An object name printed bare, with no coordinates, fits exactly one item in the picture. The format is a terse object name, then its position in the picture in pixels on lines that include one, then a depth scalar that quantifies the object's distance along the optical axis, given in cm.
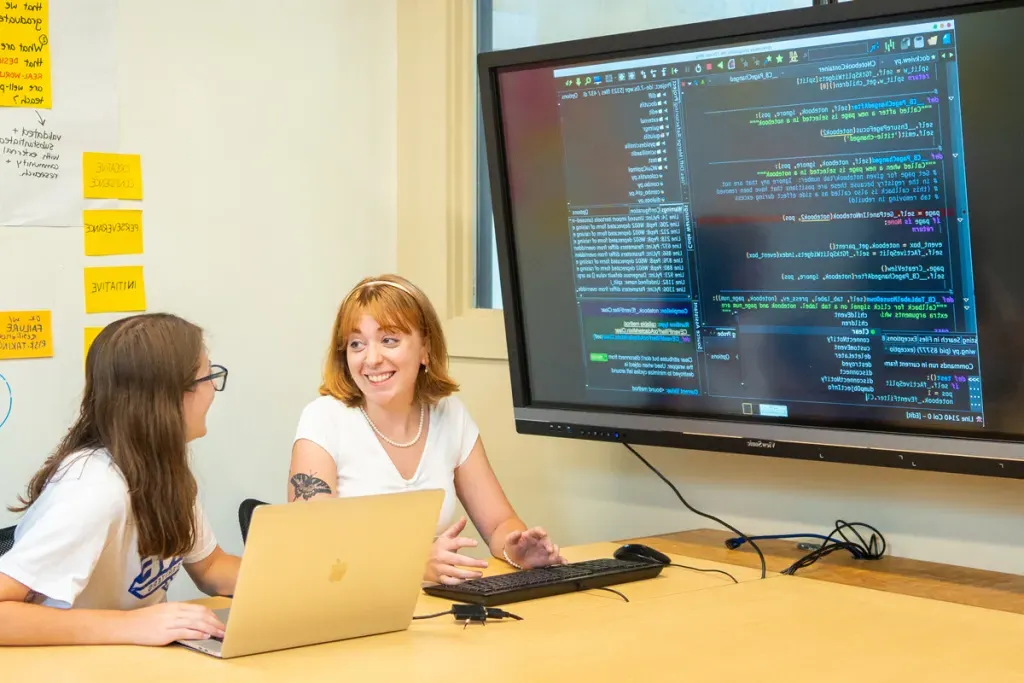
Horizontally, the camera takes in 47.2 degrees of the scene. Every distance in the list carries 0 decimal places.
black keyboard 185
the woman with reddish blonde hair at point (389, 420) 233
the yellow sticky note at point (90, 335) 260
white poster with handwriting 247
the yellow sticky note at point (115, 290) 260
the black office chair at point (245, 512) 249
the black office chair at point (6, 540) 195
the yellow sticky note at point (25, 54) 245
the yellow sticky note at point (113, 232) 259
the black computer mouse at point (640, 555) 210
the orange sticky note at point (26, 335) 248
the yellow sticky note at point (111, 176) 258
